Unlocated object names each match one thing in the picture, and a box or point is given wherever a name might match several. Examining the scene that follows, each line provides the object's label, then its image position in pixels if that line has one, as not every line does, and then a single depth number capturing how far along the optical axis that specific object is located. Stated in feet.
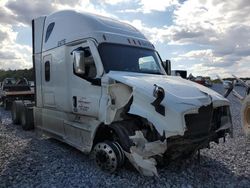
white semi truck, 10.85
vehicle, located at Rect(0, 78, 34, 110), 35.03
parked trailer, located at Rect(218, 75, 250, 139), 16.91
